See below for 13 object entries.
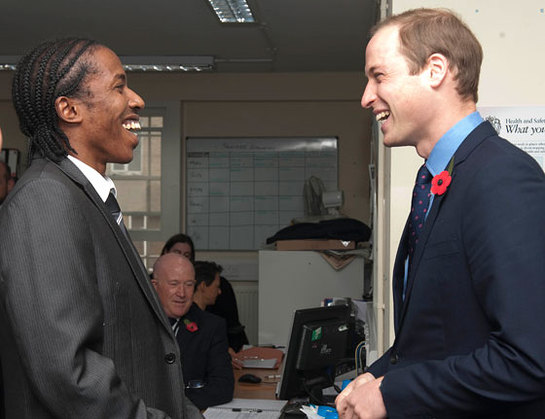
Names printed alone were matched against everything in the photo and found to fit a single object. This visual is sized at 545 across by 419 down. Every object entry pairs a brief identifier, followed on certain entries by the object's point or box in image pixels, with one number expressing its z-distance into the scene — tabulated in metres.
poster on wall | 2.10
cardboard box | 4.92
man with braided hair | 1.10
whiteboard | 6.53
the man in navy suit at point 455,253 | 0.94
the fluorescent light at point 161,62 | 5.63
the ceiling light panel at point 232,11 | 4.42
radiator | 6.55
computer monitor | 2.97
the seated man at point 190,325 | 3.41
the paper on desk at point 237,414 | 2.74
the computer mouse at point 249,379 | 3.64
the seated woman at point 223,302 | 5.21
